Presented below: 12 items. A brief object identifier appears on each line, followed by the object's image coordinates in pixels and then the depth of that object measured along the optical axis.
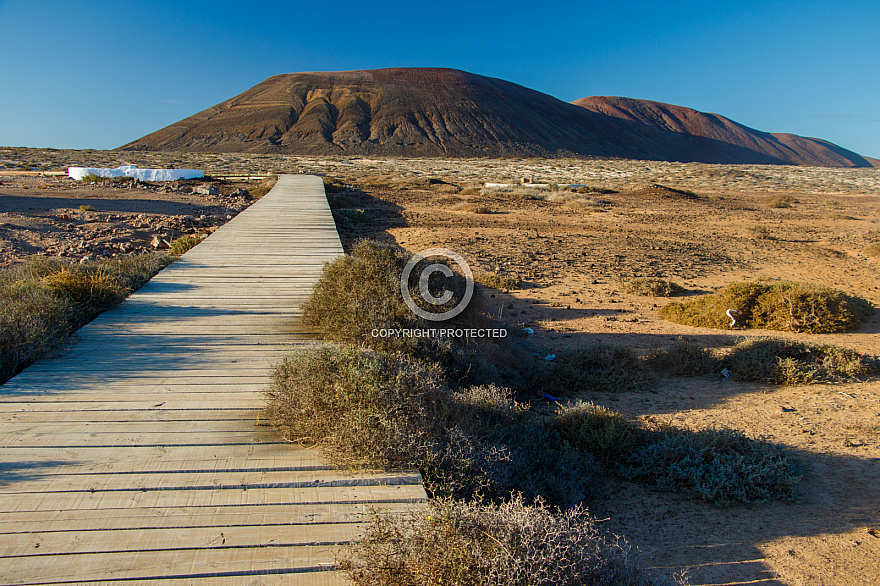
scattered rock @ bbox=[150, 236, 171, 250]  8.61
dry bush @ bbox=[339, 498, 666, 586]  1.51
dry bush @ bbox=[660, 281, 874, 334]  6.35
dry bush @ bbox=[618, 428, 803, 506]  3.09
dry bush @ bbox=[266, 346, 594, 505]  2.29
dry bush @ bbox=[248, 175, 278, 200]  16.67
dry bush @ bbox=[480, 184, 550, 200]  21.52
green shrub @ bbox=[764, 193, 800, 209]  20.86
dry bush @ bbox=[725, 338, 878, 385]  4.86
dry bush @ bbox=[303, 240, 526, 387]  3.59
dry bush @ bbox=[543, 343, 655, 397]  4.77
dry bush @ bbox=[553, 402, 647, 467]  3.43
